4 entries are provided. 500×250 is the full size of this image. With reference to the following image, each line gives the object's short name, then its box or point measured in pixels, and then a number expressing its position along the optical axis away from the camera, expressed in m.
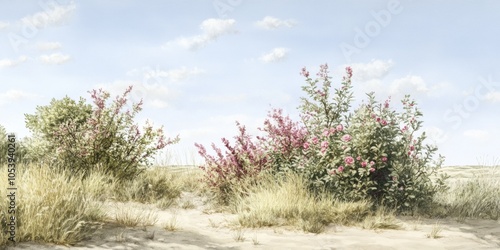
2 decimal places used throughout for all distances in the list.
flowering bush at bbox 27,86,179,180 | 10.62
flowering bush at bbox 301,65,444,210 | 8.82
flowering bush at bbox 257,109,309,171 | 9.77
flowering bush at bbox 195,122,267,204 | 10.09
